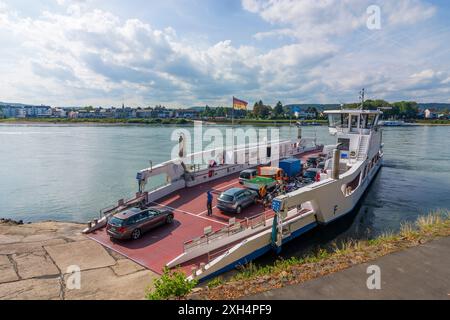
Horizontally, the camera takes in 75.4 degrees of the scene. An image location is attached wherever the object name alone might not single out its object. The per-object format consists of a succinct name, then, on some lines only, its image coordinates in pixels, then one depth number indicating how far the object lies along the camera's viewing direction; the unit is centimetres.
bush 614
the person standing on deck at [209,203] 1710
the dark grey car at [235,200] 1684
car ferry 1306
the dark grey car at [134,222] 1431
